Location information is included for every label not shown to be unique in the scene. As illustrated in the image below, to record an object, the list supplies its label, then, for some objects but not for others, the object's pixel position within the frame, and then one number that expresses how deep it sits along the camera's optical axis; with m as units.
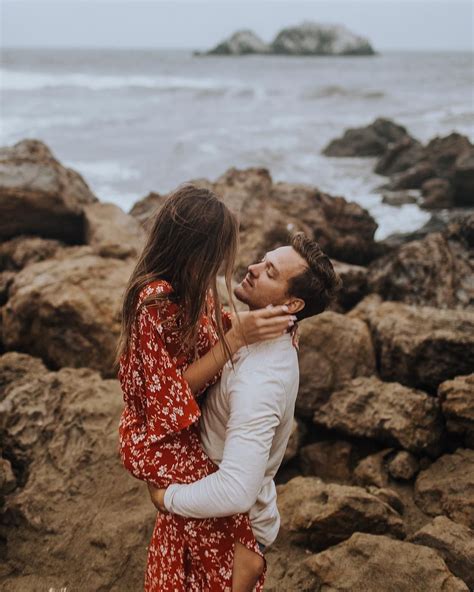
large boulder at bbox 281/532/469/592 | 2.78
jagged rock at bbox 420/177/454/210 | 12.95
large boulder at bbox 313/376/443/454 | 3.98
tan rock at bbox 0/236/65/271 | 6.35
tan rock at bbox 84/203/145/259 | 5.84
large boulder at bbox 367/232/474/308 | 5.96
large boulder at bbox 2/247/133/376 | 4.70
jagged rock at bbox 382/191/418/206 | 13.40
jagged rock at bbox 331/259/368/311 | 6.19
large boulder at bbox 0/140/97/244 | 6.67
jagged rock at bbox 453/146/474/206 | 12.80
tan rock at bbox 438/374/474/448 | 3.88
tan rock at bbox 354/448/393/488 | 3.89
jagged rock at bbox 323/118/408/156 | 19.64
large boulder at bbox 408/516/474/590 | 2.98
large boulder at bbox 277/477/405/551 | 3.26
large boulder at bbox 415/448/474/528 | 3.51
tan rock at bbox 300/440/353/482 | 4.20
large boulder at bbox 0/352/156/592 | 3.09
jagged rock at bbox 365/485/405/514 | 3.58
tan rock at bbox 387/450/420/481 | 3.90
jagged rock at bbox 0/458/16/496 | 3.34
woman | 2.03
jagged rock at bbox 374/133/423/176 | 16.95
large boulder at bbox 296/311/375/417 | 4.46
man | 1.92
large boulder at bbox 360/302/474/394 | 4.41
